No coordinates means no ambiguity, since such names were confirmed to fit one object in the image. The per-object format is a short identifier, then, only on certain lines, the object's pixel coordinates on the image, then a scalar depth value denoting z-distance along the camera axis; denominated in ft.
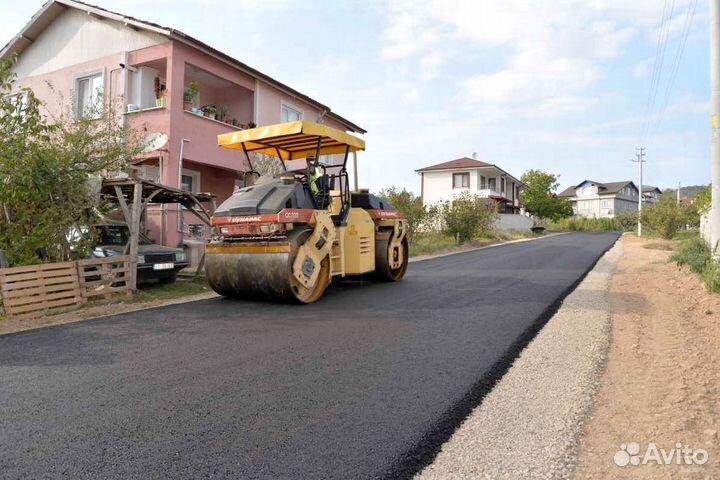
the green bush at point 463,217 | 86.89
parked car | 30.42
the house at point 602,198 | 278.05
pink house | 46.62
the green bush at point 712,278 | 25.17
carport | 29.07
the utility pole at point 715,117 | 29.45
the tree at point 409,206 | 75.77
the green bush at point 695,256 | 31.58
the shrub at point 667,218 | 91.56
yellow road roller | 24.53
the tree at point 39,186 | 24.80
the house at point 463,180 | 159.22
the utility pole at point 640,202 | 105.78
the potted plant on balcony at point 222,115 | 54.39
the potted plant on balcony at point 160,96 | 46.78
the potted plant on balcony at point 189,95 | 48.75
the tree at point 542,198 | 200.34
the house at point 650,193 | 329.21
